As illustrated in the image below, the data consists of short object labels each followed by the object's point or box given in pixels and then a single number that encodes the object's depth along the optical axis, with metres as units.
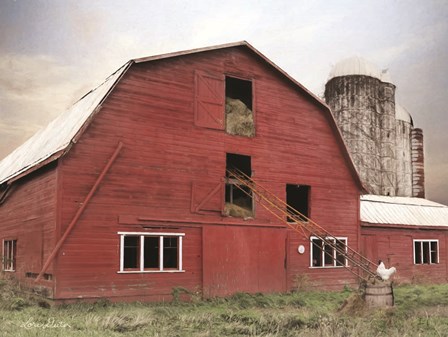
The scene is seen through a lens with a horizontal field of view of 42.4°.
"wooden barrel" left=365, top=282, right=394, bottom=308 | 14.98
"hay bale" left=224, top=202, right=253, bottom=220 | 19.64
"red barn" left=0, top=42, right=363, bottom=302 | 16.72
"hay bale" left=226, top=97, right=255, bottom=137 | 20.13
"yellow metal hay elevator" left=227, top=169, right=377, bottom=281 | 19.58
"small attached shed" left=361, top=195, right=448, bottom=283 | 25.38
